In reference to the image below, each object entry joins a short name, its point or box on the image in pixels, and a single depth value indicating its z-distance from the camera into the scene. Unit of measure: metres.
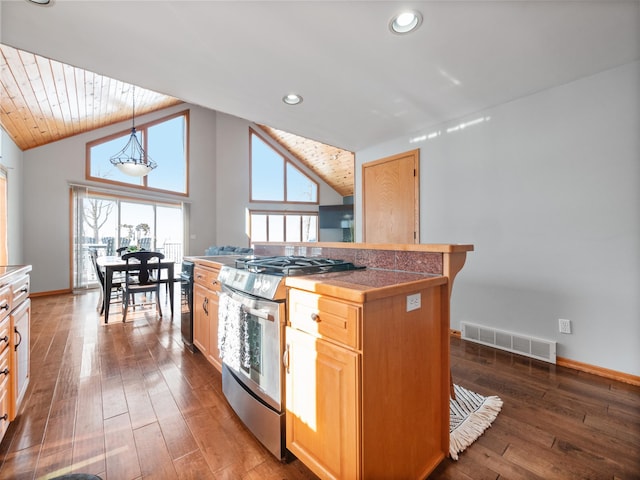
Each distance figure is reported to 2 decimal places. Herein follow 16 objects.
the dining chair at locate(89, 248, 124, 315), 3.75
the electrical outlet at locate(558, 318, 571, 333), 2.30
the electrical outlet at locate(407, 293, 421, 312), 1.13
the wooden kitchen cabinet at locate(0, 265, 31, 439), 1.39
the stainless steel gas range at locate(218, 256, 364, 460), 1.30
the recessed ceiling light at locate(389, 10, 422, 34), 1.60
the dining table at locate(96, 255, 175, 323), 3.47
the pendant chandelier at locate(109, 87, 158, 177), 4.57
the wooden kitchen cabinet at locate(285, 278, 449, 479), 0.98
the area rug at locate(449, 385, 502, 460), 1.43
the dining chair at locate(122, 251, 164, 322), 3.54
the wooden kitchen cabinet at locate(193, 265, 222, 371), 2.06
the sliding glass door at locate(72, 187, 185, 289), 5.49
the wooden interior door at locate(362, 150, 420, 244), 3.38
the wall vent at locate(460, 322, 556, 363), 2.39
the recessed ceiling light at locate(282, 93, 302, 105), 2.58
